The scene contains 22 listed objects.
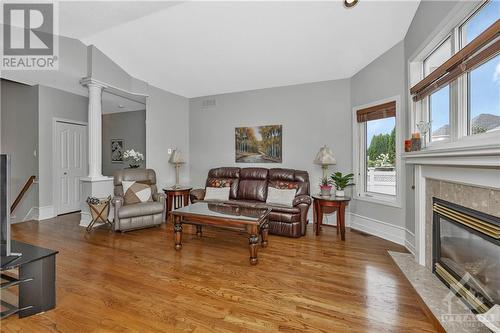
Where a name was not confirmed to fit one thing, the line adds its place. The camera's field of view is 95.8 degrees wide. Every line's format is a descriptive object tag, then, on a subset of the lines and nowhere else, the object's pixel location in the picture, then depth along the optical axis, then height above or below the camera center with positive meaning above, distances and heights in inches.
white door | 191.9 +3.5
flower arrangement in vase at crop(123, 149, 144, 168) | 181.3 +9.1
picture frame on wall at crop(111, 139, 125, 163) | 259.3 +19.6
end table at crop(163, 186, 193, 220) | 180.4 -21.8
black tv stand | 67.4 -35.5
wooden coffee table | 104.0 -25.8
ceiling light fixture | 97.6 +72.1
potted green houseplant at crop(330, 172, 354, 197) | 144.6 -9.6
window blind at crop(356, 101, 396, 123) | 131.1 +33.7
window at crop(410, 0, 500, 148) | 63.9 +28.8
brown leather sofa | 137.5 -18.6
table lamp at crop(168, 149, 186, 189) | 190.7 +5.8
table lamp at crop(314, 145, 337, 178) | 150.9 +6.2
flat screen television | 62.4 -10.3
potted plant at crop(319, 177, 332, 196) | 147.8 -14.4
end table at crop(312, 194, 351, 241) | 134.6 -25.1
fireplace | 59.7 -27.0
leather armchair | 143.7 -27.2
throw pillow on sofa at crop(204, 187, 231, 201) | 172.9 -20.4
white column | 161.0 +27.3
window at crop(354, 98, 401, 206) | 132.6 +9.2
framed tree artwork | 185.6 +19.2
